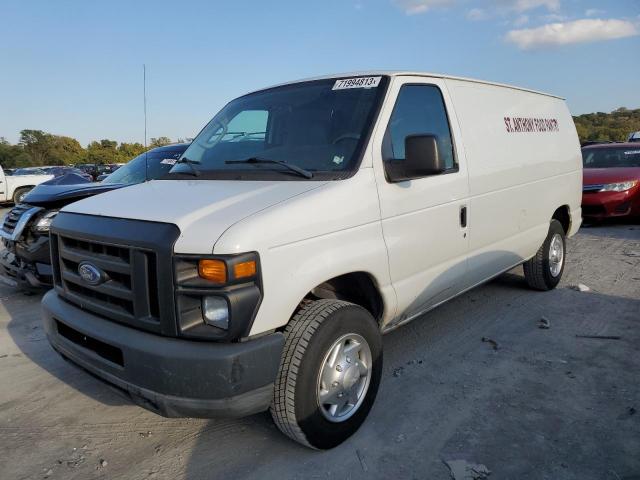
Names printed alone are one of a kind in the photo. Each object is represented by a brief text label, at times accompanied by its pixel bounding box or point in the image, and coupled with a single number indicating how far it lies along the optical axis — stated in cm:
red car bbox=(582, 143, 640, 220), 923
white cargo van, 234
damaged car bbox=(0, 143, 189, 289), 514
